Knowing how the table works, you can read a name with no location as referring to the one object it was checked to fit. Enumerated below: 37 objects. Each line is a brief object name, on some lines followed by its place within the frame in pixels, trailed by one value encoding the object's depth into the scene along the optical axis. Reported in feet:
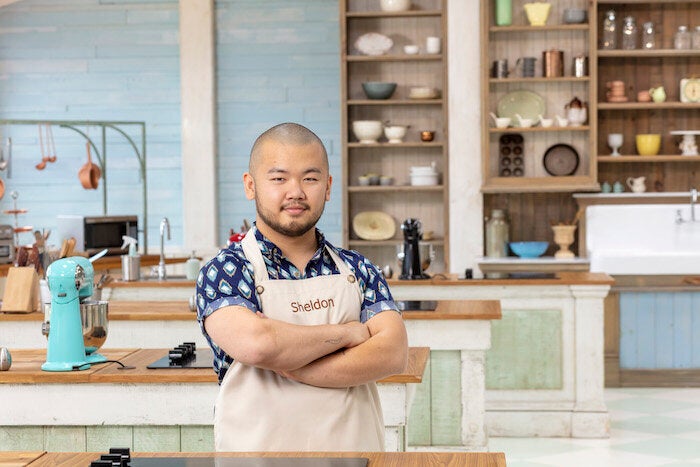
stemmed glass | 25.70
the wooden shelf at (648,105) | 25.25
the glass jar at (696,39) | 25.46
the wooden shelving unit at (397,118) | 26.27
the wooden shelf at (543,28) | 24.76
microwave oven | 26.68
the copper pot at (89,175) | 29.37
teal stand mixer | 9.57
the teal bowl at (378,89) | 26.18
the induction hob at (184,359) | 10.30
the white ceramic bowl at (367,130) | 26.48
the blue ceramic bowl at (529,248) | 25.17
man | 6.66
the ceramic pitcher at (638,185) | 25.96
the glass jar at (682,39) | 25.34
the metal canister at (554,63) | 25.08
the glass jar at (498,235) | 25.81
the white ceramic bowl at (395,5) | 26.20
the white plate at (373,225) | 27.07
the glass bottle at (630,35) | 25.44
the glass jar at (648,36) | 25.48
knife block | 13.74
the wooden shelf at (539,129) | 24.84
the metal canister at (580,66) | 25.00
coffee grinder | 19.11
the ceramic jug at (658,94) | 25.55
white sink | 25.93
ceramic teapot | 25.09
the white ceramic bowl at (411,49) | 26.27
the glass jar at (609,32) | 25.23
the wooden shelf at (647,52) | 25.08
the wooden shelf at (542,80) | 24.79
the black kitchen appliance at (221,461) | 6.05
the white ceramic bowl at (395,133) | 26.43
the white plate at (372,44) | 26.55
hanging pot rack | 28.04
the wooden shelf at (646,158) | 25.26
